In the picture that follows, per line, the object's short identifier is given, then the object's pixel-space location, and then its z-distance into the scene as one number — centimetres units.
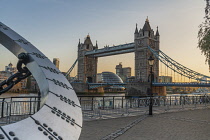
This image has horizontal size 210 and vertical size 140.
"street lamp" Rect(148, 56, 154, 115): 1094
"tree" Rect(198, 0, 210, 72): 1093
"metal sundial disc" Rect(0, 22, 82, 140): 161
